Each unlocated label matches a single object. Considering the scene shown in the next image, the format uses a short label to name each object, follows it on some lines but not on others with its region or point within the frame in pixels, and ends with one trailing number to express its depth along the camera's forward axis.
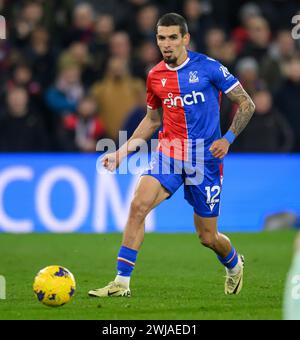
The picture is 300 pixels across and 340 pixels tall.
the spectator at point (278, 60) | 17.69
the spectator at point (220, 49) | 17.41
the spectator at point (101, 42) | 17.81
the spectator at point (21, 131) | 16.52
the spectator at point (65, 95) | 17.20
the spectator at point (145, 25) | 17.90
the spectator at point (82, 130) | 16.64
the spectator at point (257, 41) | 17.75
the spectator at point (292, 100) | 17.23
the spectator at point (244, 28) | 18.38
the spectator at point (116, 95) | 17.05
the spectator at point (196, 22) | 17.97
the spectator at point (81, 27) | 17.86
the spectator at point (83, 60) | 17.58
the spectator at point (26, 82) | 17.09
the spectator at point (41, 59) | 17.53
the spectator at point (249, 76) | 16.73
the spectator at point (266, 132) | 16.70
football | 8.90
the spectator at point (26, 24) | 17.84
